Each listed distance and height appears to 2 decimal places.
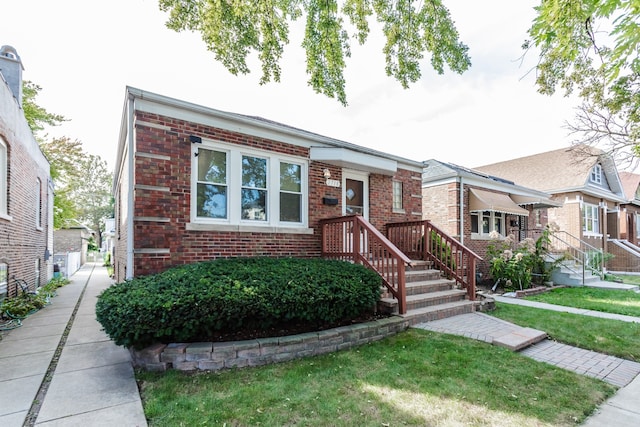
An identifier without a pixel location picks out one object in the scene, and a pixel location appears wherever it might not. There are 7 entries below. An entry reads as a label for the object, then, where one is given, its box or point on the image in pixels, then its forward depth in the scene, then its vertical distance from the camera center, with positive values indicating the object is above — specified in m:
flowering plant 9.59 -1.28
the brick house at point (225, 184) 5.31 +0.85
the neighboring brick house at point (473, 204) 11.39 +0.74
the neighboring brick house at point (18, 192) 6.79 +0.88
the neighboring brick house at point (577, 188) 16.23 +1.90
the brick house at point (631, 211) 19.80 +0.79
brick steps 5.65 -1.52
